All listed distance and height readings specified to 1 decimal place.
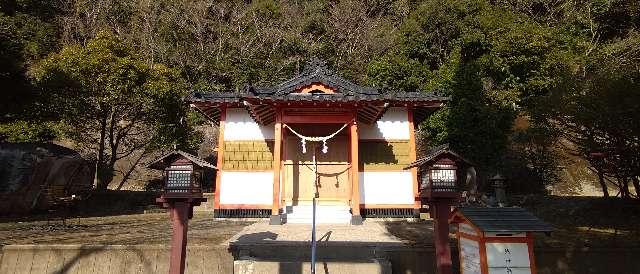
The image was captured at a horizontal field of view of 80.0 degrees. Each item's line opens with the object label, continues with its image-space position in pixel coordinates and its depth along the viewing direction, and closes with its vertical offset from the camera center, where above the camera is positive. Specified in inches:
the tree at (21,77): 543.8 +169.3
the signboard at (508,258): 237.5 -41.7
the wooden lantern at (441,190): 282.2 +1.1
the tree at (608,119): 412.2 +81.4
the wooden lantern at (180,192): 271.6 +1.2
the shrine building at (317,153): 531.5 +58.4
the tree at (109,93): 743.1 +202.3
